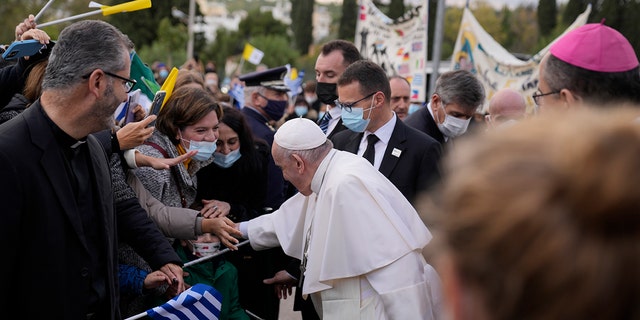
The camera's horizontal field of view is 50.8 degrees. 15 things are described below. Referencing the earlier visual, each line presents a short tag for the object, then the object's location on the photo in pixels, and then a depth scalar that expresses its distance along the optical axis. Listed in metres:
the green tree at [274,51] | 47.78
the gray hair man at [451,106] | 5.79
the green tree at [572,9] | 45.56
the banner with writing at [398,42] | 10.53
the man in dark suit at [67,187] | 2.61
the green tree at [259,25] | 67.94
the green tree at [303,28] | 77.81
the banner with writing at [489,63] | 10.36
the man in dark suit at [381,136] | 4.46
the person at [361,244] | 3.37
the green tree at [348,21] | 62.62
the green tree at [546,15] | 54.03
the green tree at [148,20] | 50.19
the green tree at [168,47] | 33.94
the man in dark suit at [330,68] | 5.80
